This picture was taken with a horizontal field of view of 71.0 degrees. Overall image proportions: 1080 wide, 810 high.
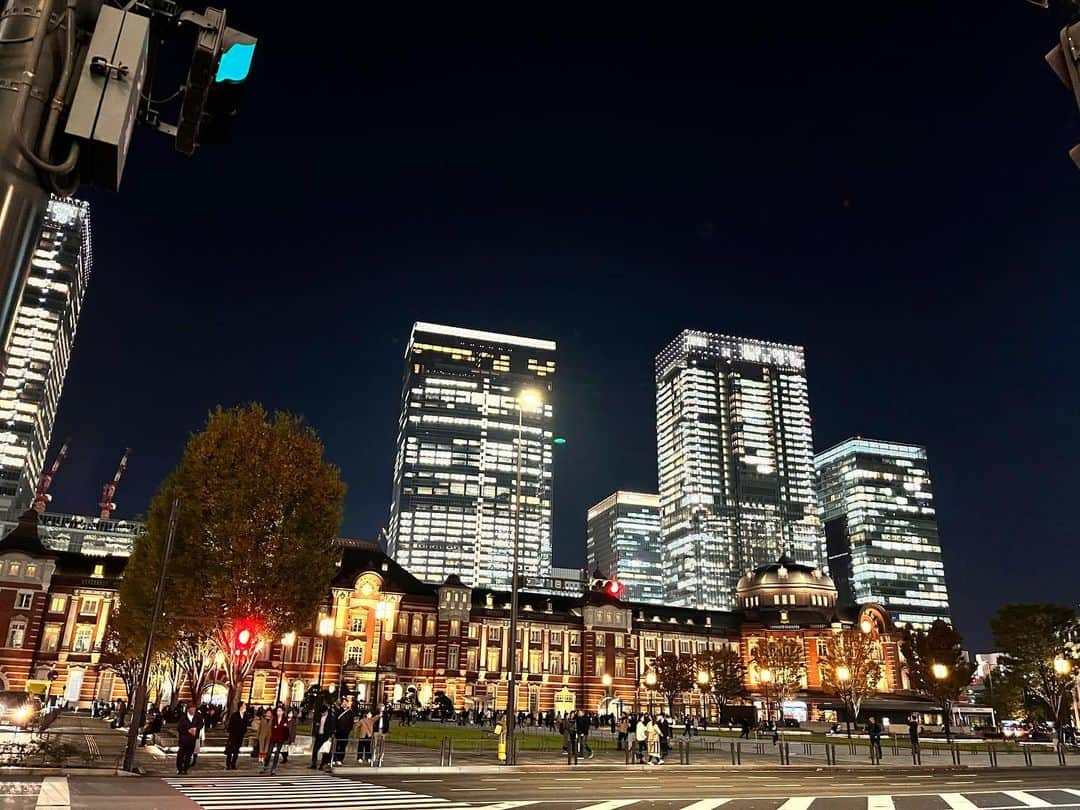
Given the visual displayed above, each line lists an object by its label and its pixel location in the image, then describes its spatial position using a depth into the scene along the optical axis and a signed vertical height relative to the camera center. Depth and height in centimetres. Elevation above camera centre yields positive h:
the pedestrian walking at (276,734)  2355 -245
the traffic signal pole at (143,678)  2228 -92
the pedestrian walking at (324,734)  2583 -263
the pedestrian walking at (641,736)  3384 -296
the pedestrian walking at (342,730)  2753 -263
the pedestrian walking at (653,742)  3400 -322
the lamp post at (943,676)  6800 +17
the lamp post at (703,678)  6986 -84
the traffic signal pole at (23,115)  382 +256
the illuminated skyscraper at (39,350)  15125 +5811
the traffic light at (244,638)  2933 +51
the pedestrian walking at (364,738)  2727 -282
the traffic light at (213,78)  460 +339
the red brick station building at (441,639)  7500 +223
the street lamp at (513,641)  2986 +79
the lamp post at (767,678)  8834 -89
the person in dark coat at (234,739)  2455 -272
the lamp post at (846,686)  6894 -118
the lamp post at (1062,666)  4563 +95
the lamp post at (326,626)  3801 +136
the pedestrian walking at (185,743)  2303 -272
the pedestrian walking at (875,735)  3912 -299
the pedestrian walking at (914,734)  3796 -302
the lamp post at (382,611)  4261 +244
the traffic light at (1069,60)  478 +382
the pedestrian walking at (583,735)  3591 -328
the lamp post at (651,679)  7300 -115
